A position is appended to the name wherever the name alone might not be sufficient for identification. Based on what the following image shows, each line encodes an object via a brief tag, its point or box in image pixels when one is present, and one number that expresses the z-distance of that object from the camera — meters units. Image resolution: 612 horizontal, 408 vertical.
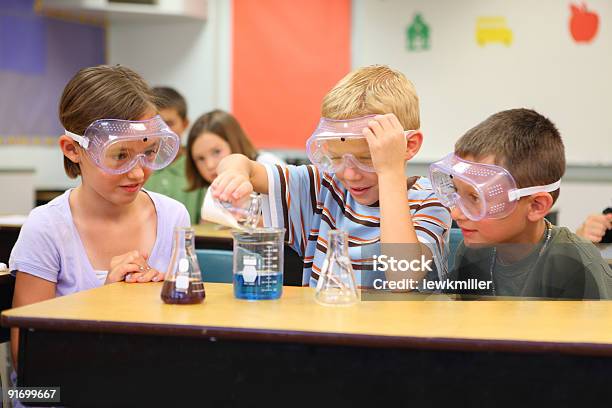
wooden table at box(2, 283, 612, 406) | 1.37
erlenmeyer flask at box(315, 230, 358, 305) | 1.67
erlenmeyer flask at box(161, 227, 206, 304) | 1.65
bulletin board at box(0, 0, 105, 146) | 6.19
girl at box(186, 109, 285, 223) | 4.37
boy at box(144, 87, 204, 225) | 4.61
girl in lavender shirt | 2.04
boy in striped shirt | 1.89
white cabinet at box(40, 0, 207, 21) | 6.34
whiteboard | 5.65
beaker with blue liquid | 1.70
